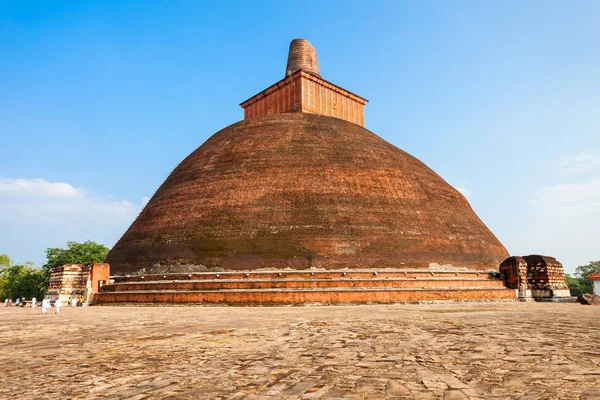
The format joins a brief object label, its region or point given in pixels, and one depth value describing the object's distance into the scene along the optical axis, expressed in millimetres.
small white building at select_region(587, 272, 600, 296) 34997
